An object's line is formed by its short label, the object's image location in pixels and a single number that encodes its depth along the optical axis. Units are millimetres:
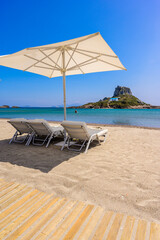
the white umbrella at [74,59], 3391
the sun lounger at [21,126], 4634
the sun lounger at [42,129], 4315
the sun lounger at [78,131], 3733
